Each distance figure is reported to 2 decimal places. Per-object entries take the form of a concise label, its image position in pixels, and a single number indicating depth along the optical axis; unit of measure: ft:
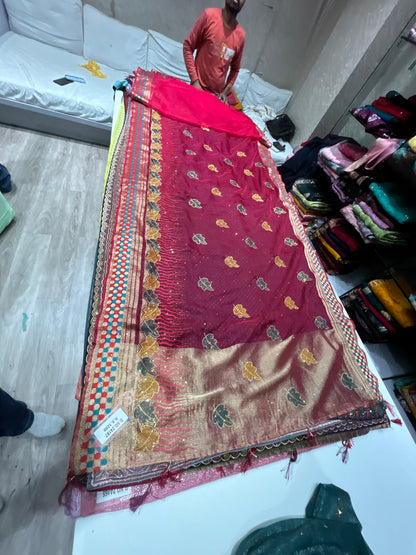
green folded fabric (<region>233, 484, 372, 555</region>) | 2.09
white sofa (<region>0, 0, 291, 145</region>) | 6.89
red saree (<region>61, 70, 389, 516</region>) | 2.26
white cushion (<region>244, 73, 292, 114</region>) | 10.99
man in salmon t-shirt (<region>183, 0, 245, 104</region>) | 6.35
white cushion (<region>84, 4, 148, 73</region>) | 8.50
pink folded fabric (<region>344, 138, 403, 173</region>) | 4.63
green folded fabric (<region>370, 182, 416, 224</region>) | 4.51
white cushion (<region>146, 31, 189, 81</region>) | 9.34
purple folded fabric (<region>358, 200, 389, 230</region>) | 4.83
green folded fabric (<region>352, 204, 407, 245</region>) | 4.76
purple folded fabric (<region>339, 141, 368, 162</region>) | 5.83
